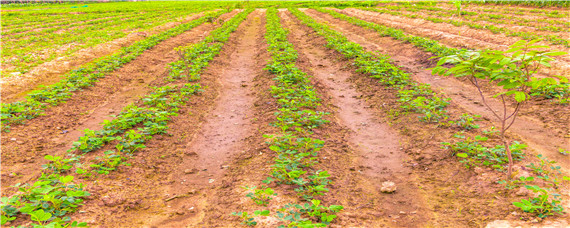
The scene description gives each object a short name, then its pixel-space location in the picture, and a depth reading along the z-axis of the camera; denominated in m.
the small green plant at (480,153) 4.15
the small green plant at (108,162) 4.20
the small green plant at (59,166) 4.06
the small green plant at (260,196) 3.50
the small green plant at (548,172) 3.62
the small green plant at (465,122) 5.37
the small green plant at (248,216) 3.07
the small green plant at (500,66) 2.72
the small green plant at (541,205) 3.05
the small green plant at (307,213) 3.04
